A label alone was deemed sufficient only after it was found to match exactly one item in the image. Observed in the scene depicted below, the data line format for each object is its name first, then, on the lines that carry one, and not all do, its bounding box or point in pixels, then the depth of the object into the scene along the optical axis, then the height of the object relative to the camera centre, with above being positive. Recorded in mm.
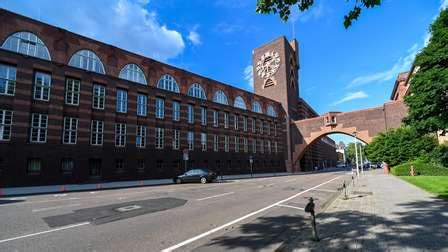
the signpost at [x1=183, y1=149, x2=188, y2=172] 29141 +932
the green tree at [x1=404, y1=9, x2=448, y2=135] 11227 +3096
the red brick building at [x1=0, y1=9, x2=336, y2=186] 23984 +5545
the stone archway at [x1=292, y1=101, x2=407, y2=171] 52156 +7739
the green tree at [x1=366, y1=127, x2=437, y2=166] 34747 +1945
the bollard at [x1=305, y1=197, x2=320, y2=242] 6078 -1185
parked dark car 27406 -1312
